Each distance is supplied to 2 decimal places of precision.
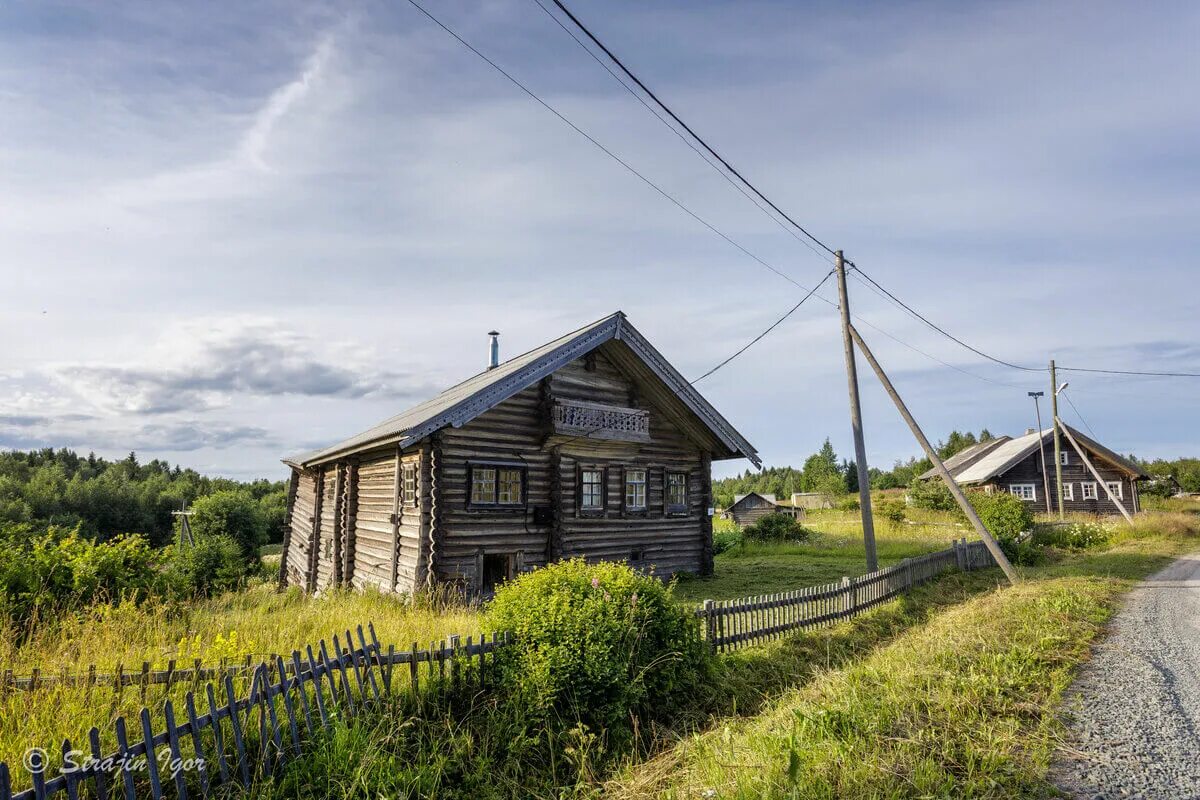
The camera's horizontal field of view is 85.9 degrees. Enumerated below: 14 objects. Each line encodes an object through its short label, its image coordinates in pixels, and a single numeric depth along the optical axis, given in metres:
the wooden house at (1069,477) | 41.25
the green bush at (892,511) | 35.36
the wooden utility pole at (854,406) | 16.22
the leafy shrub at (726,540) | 30.12
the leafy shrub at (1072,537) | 26.45
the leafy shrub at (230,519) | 36.69
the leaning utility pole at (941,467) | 15.92
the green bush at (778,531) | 31.22
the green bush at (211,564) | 17.28
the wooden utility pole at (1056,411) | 33.94
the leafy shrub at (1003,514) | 22.25
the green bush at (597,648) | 7.45
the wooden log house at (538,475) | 14.06
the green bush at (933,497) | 41.22
